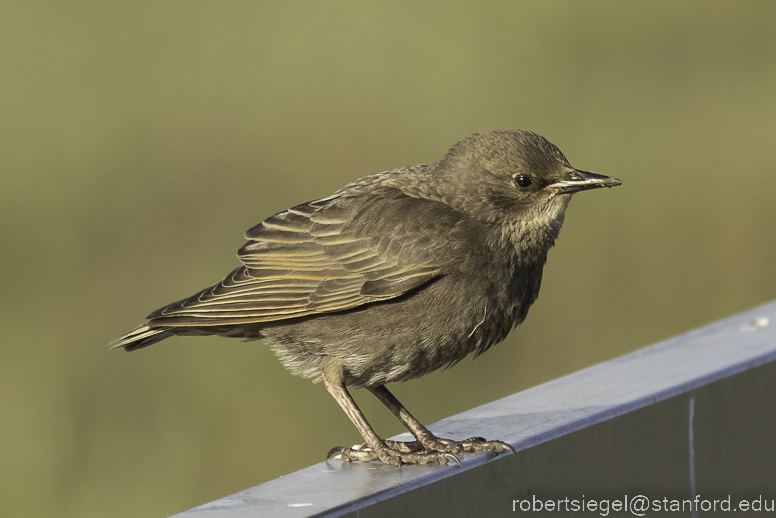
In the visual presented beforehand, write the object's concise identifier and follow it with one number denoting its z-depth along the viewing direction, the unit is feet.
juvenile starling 26.18
